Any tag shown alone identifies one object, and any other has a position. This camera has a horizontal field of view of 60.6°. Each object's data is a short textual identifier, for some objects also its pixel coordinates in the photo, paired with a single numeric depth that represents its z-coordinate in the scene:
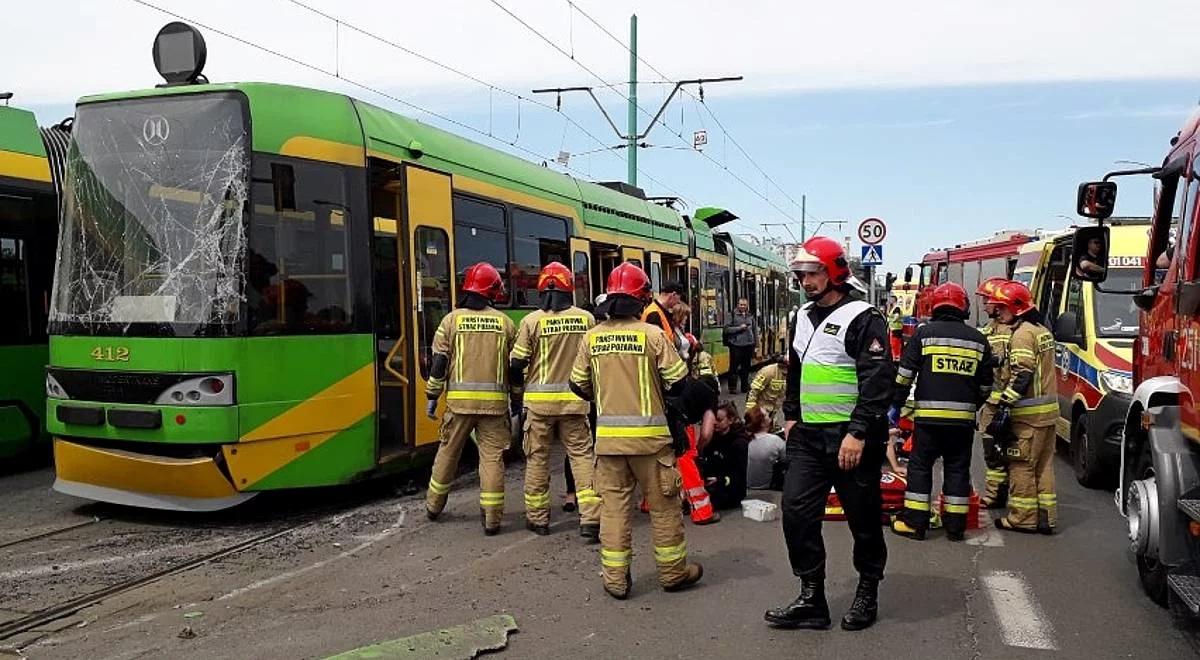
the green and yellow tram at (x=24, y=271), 9.02
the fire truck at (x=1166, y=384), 4.79
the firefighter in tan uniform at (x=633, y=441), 5.43
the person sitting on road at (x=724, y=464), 7.64
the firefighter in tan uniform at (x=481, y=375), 6.96
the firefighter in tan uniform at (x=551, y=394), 6.84
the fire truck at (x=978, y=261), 21.55
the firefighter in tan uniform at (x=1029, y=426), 7.03
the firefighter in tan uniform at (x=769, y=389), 9.06
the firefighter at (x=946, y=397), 6.45
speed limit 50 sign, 17.47
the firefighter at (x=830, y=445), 4.91
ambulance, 8.33
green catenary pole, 21.95
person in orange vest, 7.71
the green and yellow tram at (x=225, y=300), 6.77
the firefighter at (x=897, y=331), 13.70
